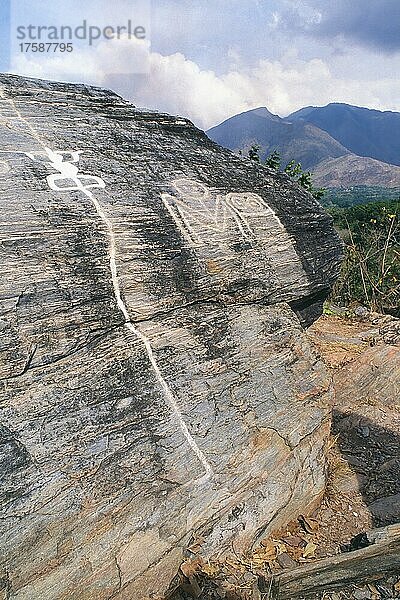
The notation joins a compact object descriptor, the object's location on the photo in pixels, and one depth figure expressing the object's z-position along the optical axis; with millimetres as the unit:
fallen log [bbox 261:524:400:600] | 3736
